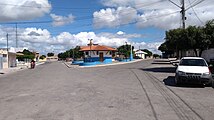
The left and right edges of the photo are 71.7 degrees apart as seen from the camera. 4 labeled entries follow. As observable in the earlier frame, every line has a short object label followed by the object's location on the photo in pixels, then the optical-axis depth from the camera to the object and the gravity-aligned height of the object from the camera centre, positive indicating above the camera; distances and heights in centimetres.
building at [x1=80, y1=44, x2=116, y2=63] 3526 +121
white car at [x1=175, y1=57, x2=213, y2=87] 752 -79
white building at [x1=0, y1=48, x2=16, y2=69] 2520 +0
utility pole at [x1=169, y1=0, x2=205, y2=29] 1475 +478
